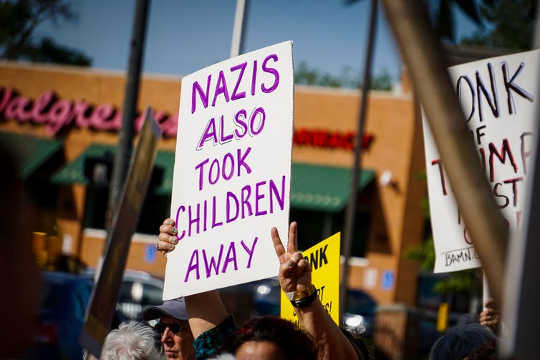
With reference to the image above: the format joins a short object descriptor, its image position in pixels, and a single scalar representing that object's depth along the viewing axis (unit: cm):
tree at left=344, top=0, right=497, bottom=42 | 1479
